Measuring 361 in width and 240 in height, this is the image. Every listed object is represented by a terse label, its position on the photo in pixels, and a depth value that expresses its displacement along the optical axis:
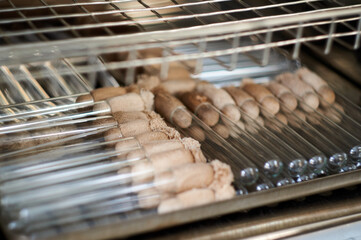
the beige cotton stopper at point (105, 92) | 0.81
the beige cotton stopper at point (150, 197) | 0.70
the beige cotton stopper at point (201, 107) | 0.81
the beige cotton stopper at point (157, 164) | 0.71
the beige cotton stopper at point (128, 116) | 0.78
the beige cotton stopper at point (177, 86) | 0.86
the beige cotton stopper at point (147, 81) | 0.85
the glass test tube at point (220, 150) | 0.74
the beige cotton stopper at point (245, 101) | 0.83
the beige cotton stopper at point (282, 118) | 0.83
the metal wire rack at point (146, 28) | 0.66
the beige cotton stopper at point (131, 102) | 0.80
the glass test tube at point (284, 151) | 0.76
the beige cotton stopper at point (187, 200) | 0.69
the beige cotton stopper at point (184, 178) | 0.71
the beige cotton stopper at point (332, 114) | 0.84
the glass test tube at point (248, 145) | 0.76
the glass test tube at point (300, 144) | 0.77
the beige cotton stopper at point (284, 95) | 0.85
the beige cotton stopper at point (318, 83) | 0.87
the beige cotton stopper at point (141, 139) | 0.74
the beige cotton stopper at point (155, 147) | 0.73
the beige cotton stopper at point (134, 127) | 0.76
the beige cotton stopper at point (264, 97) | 0.84
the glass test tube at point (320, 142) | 0.78
